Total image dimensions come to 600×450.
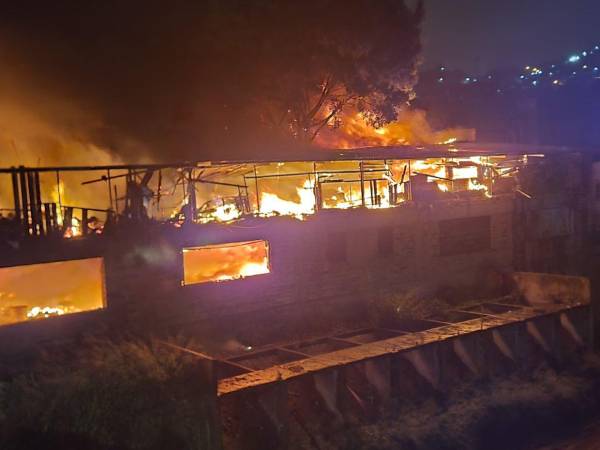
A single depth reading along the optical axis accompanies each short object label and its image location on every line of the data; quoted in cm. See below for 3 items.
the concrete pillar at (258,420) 1386
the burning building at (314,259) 1585
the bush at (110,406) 1224
